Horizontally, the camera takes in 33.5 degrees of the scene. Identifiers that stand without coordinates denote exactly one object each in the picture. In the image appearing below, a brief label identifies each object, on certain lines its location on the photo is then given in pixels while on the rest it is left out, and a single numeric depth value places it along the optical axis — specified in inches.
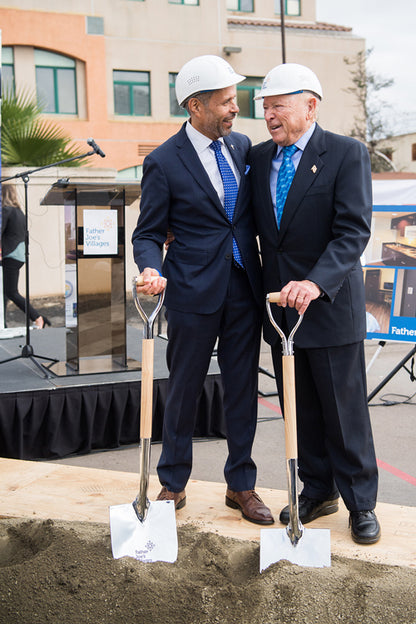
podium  191.0
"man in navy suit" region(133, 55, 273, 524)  109.4
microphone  192.4
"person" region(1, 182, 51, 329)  304.7
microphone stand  195.9
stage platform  166.2
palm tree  450.3
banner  201.3
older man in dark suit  100.6
